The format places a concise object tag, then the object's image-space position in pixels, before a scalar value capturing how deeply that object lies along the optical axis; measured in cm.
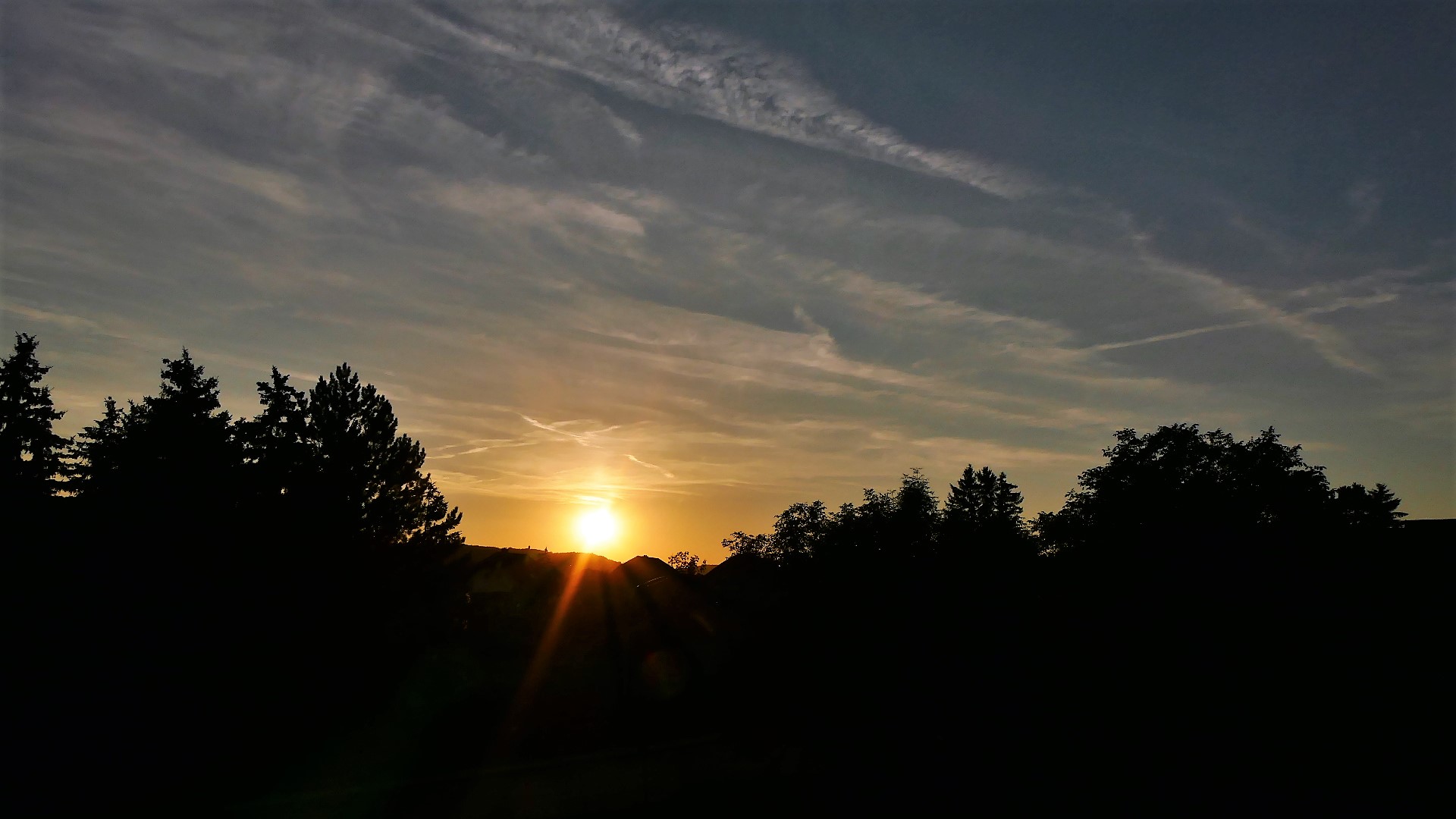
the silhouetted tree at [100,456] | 2902
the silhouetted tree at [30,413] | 4609
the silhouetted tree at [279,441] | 3017
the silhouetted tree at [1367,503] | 4978
